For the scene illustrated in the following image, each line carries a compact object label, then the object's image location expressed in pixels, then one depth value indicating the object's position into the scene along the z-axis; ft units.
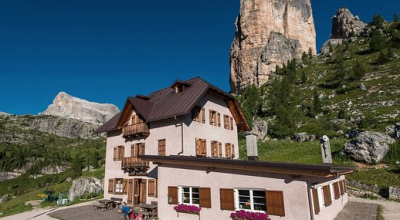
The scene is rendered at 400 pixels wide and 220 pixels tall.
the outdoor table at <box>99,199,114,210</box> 79.36
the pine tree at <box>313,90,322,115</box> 192.85
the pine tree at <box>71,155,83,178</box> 208.76
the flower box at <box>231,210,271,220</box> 42.63
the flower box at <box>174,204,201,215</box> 51.85
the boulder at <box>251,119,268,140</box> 175.42
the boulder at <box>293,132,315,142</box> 149.07
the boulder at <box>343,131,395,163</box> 93.91
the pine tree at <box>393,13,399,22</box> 299.38
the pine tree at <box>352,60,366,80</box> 210.18
